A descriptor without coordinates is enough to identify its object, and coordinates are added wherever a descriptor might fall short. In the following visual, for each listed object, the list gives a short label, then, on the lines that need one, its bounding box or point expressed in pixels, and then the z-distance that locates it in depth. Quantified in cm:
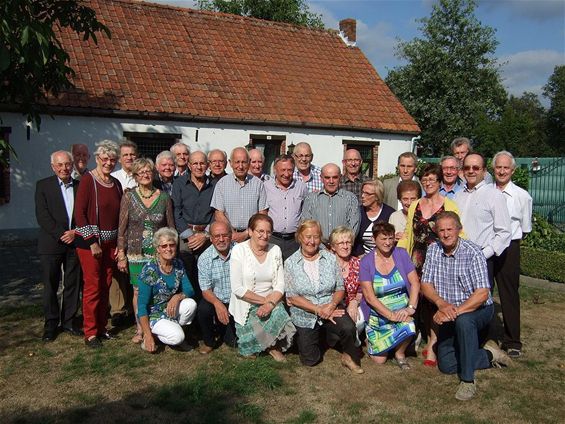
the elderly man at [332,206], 554
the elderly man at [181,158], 622
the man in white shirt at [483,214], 508
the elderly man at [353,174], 604
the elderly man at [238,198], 572
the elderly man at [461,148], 622
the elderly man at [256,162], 604
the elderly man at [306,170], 609
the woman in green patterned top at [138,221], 536
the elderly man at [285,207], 574
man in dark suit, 543
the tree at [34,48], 494
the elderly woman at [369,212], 562
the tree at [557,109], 4709
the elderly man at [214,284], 530
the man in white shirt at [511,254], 534
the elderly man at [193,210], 577
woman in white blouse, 511
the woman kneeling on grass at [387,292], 501
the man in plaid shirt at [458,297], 460
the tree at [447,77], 2586
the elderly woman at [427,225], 521
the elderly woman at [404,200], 551
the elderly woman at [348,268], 523
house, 1238
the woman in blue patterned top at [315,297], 502
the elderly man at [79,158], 580
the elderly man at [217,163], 596
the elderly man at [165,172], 583
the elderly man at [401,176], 584
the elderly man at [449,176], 549
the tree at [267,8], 2609
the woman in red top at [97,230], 523
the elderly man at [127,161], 579
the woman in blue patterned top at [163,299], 514
